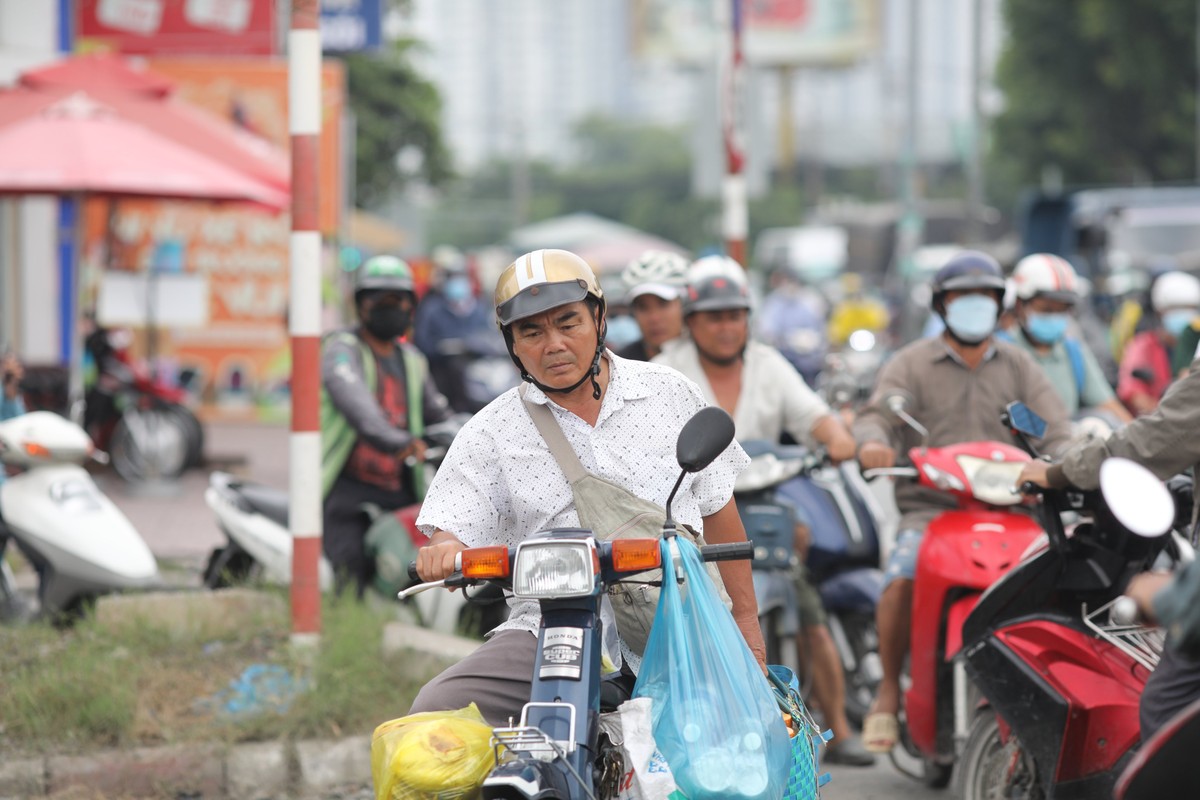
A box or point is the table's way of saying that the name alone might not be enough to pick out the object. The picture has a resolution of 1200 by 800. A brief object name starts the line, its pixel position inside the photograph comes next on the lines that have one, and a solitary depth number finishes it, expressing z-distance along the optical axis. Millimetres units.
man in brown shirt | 11789
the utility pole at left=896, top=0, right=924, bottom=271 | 56594
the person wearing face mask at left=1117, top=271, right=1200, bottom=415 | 19812
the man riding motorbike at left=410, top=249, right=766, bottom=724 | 7477
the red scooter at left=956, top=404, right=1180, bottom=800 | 8883
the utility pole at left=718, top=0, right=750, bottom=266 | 18297
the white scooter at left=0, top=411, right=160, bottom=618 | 14820
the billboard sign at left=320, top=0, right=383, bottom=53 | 35187
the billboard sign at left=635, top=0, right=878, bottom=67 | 102562
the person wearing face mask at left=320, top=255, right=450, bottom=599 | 14625
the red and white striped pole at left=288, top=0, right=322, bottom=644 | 13289
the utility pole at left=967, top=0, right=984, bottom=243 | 57178
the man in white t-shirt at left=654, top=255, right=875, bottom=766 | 12766
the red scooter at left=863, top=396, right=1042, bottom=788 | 10586
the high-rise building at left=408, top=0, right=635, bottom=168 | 192500
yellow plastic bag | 6457
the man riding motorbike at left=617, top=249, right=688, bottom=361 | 14844
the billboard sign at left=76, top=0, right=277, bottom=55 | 31719
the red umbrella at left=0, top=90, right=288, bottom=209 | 22453
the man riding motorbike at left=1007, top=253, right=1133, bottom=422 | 14930
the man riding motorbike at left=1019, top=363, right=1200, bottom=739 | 5566
